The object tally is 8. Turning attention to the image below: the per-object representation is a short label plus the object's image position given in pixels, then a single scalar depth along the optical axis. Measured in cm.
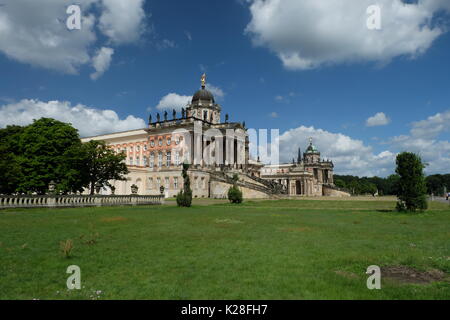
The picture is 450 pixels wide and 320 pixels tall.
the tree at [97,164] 3972
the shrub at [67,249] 944
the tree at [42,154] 3595
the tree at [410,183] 2573
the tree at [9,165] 3172
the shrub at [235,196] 4053
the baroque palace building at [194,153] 5862
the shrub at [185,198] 3308
